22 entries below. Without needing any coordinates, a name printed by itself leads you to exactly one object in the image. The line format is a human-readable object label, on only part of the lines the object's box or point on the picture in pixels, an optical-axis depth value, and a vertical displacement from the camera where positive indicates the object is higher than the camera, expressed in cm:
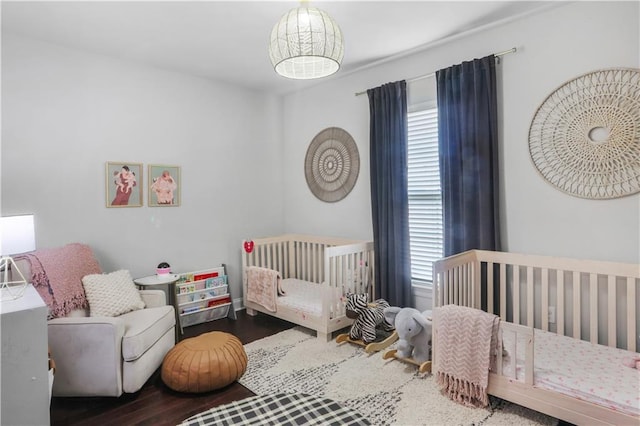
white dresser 170 -72
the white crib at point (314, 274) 319 -70
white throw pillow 273 -64
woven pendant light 189 +88
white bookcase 368 -90
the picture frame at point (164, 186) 360 +23
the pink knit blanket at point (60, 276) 260 -47
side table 324 -65
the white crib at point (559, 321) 183 -81
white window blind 325 +7
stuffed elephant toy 261 -93
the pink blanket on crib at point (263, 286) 359 -80
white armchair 226 -90
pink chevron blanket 207 -87
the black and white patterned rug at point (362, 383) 207 -119
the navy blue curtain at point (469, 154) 282 +37
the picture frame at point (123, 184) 333 +25
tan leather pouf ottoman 235 -102
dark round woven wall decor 392 +45
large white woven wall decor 230 +42
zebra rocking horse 299 -99
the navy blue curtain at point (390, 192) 336 +11
